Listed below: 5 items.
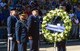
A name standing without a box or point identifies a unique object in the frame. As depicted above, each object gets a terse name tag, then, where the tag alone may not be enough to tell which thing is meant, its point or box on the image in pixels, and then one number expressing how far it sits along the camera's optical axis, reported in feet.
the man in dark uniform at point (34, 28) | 47.52
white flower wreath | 43.32
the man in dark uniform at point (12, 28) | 46.60
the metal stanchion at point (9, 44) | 47.33
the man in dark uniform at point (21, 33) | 44.92
